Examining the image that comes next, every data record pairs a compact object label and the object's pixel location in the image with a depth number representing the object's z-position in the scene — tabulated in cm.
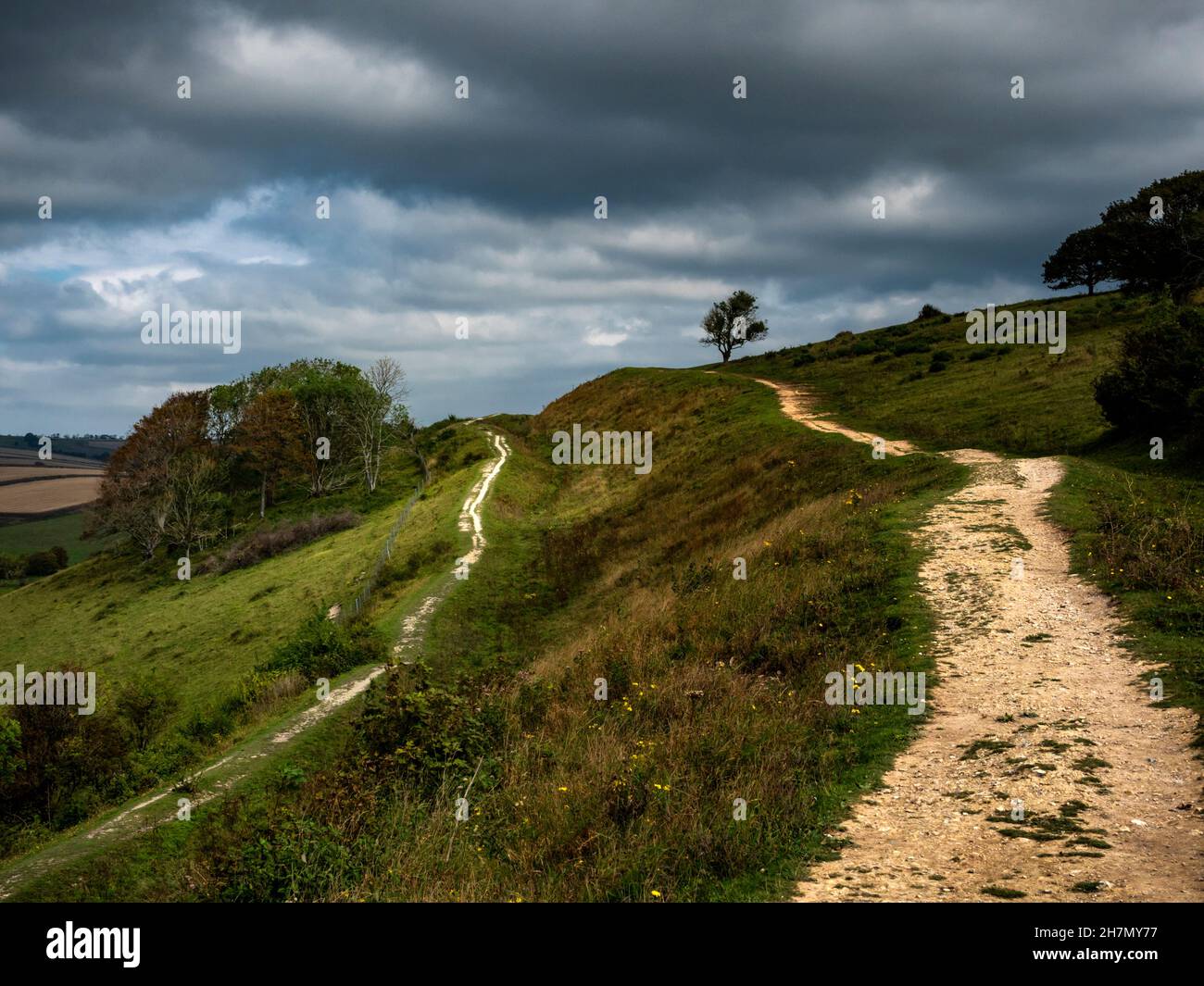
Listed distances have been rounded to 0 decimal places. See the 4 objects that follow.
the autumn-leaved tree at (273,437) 7188
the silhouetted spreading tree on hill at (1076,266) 7594
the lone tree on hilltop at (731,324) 9319
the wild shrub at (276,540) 5328
